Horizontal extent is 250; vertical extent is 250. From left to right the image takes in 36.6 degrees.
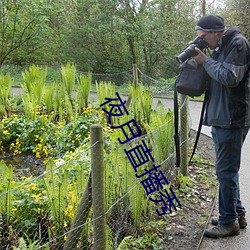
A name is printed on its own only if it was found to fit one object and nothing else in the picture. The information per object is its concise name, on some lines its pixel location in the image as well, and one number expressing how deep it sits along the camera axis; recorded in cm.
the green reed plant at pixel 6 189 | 295
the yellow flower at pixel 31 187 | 326
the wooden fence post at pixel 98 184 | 243
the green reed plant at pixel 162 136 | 411
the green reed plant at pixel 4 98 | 711
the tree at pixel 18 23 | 1602
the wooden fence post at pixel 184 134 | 462
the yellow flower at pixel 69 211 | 292
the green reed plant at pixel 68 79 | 769
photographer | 291
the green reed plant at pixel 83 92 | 745
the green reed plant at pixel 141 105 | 639
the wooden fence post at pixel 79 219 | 252
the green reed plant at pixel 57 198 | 290
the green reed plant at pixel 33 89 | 674
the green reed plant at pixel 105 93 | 719
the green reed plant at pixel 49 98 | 715
